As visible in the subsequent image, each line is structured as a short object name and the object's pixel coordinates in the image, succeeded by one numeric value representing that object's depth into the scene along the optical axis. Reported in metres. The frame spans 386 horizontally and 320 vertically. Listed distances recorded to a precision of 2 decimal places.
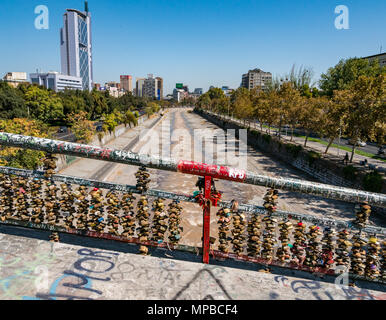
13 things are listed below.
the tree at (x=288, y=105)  33.03
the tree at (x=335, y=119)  20.95
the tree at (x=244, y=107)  46.29
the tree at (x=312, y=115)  27.03
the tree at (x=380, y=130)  17.81
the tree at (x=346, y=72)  47.28
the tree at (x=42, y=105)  50.28
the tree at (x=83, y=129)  28.55
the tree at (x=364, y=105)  18.50
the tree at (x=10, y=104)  40.88
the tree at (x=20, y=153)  18.25
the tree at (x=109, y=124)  38.05
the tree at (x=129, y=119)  54.76
